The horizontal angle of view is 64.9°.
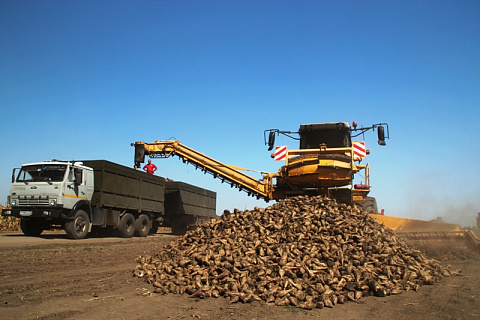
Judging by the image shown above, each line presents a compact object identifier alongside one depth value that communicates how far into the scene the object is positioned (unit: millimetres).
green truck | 13492
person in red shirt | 19484
